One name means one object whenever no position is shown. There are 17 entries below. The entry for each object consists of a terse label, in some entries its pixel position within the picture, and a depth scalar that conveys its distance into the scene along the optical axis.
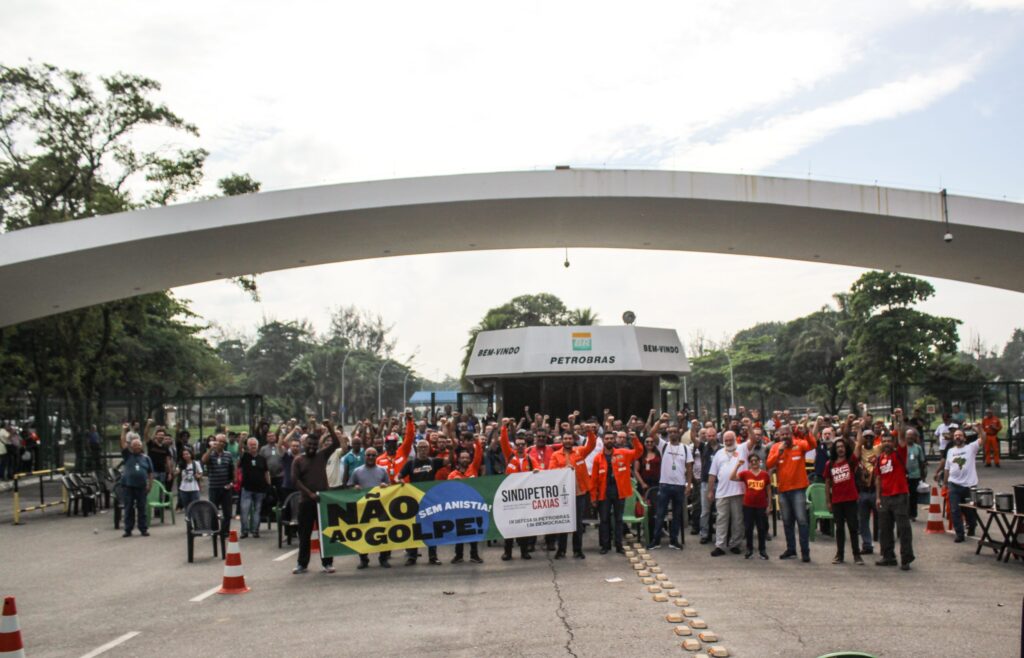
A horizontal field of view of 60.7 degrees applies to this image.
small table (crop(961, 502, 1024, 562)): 10.78
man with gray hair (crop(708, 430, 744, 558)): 11.79
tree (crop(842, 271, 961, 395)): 42.27
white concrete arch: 21.94
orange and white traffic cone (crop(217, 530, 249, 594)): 9.73
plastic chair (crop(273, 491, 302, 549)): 12.87
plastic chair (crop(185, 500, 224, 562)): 12.14
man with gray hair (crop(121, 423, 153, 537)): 14.74
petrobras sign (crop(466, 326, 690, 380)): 26.14
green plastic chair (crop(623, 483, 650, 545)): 12.65
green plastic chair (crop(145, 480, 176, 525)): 16.48
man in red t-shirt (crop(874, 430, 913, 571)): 10.82
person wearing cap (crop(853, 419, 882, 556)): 11.46
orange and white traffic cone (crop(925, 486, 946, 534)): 13.75
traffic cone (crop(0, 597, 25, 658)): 5.78
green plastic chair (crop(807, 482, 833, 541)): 13.02
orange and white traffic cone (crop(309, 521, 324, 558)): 12.24
